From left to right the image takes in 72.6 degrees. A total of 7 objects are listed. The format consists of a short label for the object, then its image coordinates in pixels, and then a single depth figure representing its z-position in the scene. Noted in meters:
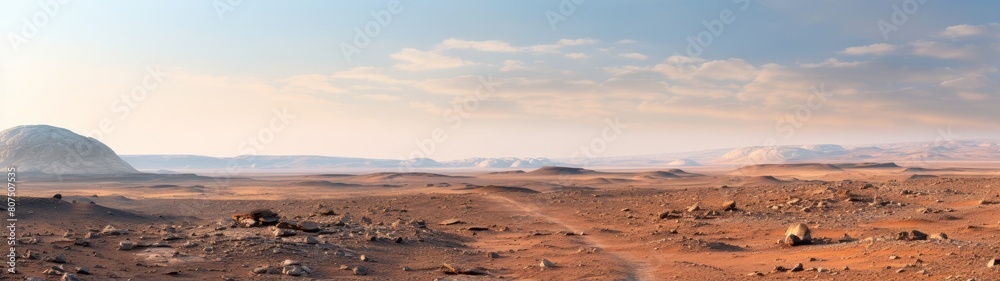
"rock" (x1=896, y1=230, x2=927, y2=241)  17.69
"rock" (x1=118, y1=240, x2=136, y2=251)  17.28
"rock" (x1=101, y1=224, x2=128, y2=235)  19.59
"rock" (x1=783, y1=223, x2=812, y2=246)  19.80
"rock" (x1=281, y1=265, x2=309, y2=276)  15.75
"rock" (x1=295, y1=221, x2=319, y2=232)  22.06
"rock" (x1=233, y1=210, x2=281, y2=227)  22.88
